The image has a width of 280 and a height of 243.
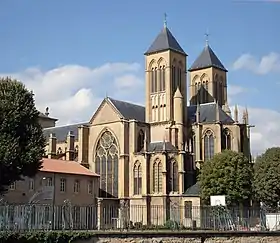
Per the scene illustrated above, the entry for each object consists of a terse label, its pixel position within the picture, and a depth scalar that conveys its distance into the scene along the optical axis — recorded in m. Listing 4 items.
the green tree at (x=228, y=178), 65.19
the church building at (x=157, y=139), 75.25
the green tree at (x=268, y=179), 62.78
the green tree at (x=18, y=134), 46.38
